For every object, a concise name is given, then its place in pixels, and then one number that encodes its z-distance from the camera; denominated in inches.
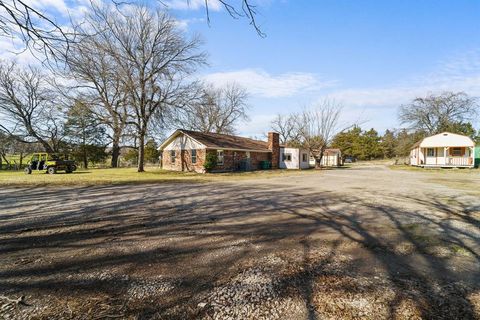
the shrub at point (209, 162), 827.4
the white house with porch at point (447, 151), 1111.0
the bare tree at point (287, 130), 1622.3
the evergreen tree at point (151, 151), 1560.0
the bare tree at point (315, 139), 1161.9
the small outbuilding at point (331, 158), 1696.1
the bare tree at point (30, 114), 1107.3
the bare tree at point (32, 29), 122.1
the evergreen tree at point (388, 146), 2498.6
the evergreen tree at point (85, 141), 1251.8
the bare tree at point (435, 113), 1576.0
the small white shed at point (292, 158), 1190.9
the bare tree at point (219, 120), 1600.6
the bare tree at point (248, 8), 123.9
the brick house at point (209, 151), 882.8
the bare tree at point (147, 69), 780.6
